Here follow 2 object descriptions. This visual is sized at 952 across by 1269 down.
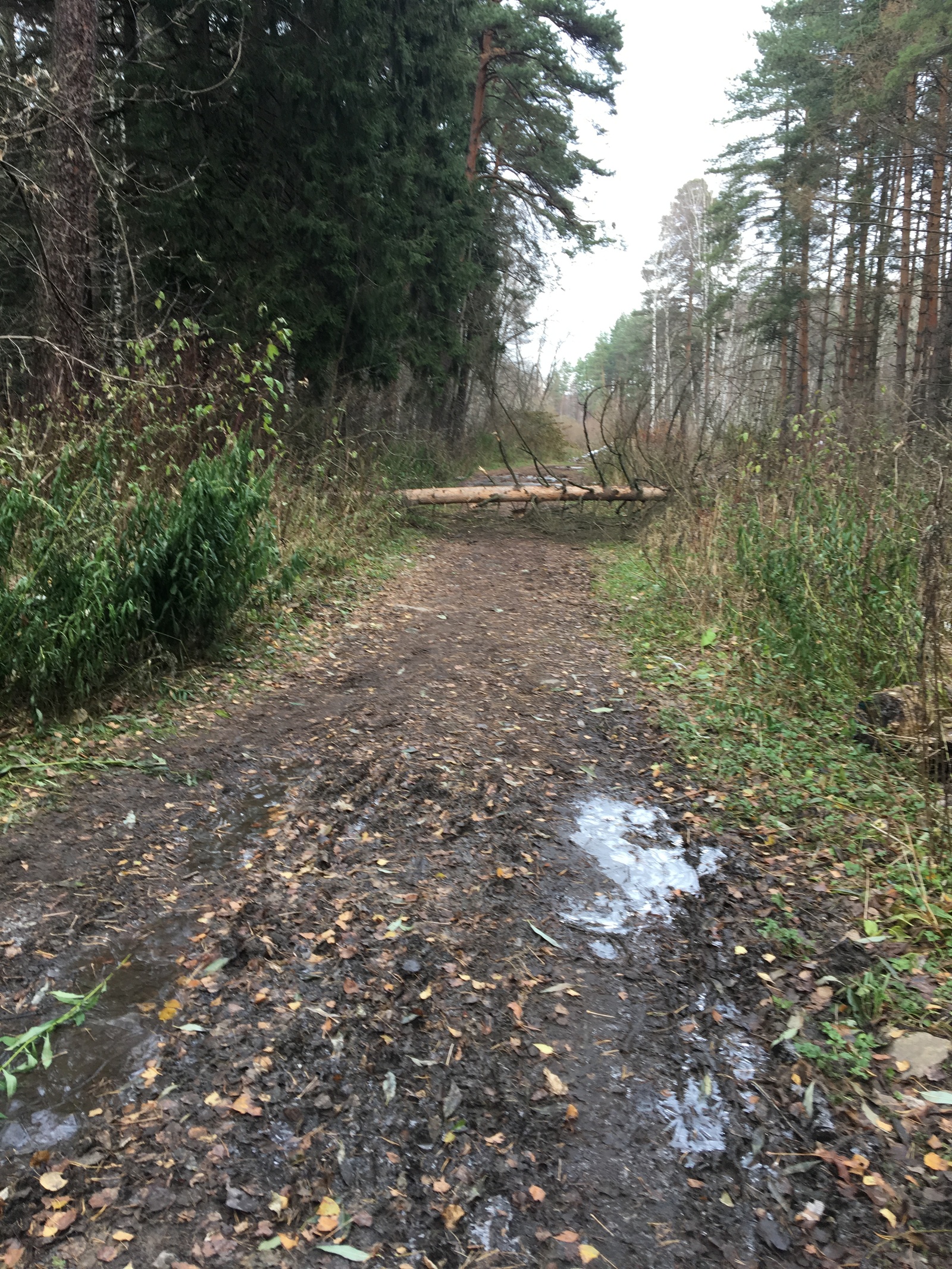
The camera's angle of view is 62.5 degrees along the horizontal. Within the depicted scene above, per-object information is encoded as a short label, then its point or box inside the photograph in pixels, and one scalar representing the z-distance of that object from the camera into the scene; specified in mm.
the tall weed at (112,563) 4359
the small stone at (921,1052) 2475
